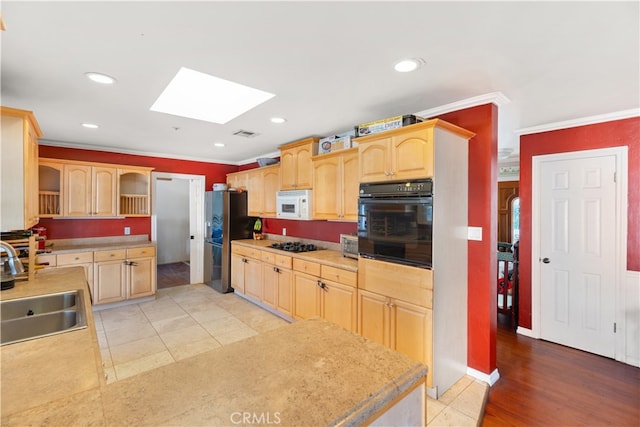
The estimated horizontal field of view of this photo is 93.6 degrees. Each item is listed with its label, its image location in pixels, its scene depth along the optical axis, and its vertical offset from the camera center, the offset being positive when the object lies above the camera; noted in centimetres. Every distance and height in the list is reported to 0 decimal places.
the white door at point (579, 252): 298 -41
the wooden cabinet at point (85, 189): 409 +35
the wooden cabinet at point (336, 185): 327 +32
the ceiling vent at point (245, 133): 365 +100
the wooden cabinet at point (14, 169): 193 +29
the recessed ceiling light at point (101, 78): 210 +97
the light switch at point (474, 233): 251 -17
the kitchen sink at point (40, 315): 166 -61
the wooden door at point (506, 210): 665 +6
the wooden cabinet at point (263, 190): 458 +38
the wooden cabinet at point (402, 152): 225 +50
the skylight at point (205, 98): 234 +103
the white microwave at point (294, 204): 384 +12
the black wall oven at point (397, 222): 227 -7
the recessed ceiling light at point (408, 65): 187 +95
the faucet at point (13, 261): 176 -28
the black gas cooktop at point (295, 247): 406 -47
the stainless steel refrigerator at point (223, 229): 500 -26
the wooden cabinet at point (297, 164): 387 +67
